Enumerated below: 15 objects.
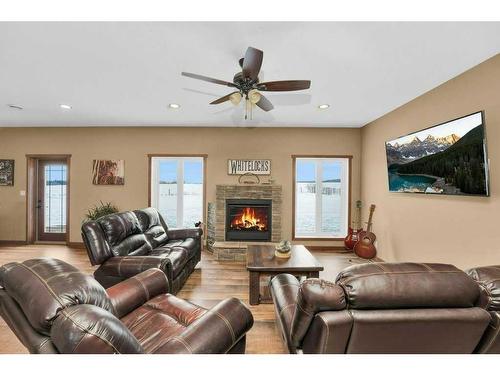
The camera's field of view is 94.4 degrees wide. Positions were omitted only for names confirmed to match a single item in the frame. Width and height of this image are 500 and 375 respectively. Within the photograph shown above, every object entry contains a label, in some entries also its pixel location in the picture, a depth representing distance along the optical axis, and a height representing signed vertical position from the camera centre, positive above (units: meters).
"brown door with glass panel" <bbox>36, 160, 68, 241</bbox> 5.23 -0.28
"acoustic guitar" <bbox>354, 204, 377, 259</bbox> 4.13 -0.98
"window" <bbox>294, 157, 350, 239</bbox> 5.08 -0.15
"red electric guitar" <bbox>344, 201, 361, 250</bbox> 4.63 -0.84
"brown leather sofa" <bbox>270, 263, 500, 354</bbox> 0.96 -0.51
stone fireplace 4.70 -0.50
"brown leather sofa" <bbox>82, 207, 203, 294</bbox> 2.45 -0.75
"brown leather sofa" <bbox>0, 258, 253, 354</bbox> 0.84 -0.53
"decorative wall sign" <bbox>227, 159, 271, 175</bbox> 4.96 +0.49
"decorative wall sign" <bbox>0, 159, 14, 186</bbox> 5.06 +0.25
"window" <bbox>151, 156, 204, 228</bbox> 5.18 -0.03
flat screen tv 2.24 +0.38
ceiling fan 1.88 +1.00
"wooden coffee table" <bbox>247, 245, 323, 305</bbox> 2.56 -0.86
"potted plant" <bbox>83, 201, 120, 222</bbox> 4.82 -0.46
